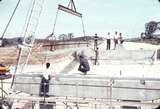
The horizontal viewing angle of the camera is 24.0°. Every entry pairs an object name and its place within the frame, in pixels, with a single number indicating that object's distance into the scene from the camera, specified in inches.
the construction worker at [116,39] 717.3
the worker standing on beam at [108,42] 697.3
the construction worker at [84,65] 448.3
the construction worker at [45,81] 369.4
